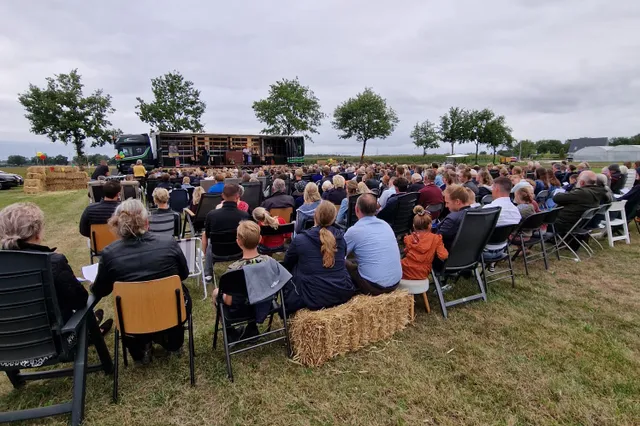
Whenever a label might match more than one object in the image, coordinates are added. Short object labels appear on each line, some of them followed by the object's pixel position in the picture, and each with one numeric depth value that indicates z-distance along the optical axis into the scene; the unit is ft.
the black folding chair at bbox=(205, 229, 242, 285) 14.03
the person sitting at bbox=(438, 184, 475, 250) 12.03
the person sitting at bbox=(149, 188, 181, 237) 14.85
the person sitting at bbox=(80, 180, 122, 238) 13.93
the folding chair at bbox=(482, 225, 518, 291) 13.80
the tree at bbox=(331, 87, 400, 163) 134.10
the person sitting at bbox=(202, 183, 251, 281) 13.91
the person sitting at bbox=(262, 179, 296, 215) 18.16
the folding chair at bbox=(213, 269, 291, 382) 8.72
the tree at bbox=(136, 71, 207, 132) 109.50
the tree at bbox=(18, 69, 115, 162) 87.81
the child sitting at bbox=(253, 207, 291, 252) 13.98
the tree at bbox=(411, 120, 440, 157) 145.79
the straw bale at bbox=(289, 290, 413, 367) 9.30
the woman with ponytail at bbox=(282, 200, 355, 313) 9.71
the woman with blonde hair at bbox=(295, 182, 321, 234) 16.51
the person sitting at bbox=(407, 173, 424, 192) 22.03
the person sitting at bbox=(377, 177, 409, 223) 17.46
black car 68.33
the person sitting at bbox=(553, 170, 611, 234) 17.75
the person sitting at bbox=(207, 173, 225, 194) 23.21
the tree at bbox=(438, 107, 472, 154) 122.62
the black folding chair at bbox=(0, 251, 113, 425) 6.68
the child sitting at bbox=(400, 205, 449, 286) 11.54
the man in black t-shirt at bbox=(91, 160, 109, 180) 43.81
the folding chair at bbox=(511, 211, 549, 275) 15.28
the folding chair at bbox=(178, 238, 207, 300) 13.46
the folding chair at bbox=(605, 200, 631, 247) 20.22
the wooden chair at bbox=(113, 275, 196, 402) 7.66
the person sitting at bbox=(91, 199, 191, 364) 8.07
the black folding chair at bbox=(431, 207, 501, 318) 11.78
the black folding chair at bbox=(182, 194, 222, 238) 19.17
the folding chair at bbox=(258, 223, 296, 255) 14.43
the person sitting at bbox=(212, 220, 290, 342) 9.13
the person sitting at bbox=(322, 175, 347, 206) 20.39
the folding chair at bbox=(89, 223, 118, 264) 13.96
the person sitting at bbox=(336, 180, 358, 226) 17.97
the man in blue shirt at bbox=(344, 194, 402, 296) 10.87
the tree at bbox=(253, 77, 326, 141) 120.37
